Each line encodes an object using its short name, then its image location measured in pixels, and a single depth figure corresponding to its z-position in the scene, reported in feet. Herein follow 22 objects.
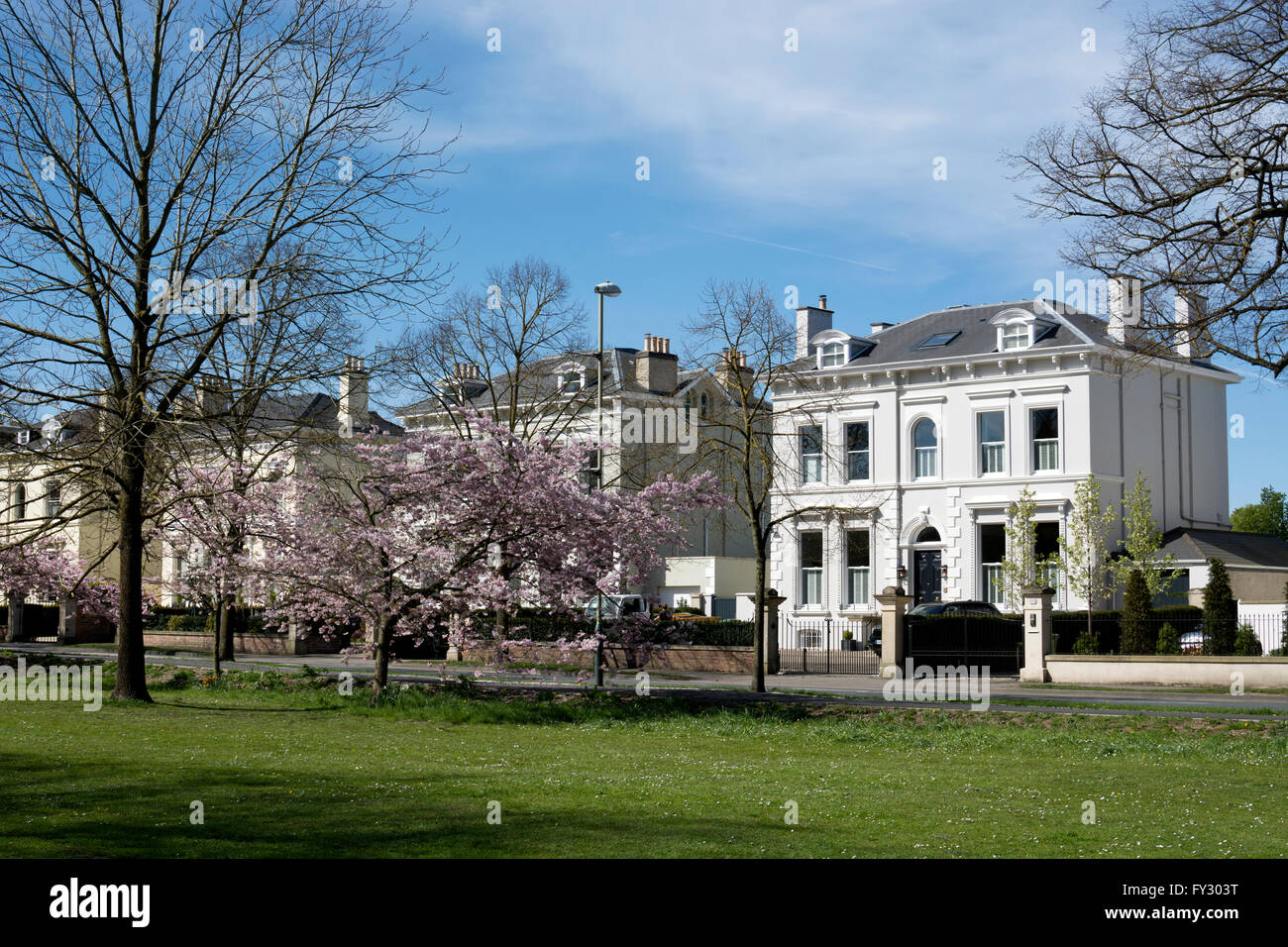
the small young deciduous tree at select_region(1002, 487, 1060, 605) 137.49
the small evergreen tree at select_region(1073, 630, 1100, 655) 118.11
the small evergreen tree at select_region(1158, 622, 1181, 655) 111.45
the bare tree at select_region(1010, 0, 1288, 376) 50.26
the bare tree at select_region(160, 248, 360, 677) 60.44
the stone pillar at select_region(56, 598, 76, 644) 167.32
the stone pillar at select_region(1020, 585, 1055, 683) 108.88
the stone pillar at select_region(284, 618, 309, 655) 156.66
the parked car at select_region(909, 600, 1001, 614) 135.64
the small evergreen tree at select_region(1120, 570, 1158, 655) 114.93
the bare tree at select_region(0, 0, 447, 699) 61.36
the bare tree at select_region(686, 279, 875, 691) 91.66
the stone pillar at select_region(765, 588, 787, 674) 120.57
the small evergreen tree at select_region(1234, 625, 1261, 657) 107.55
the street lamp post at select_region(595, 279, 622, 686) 82.03
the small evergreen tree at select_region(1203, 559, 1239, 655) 108.58
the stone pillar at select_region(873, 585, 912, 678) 113.29
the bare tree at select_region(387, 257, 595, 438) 135.95
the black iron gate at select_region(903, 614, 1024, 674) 118.52
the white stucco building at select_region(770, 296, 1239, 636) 144.56
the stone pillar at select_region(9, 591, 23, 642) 177.07
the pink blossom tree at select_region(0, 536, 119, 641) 107.45
